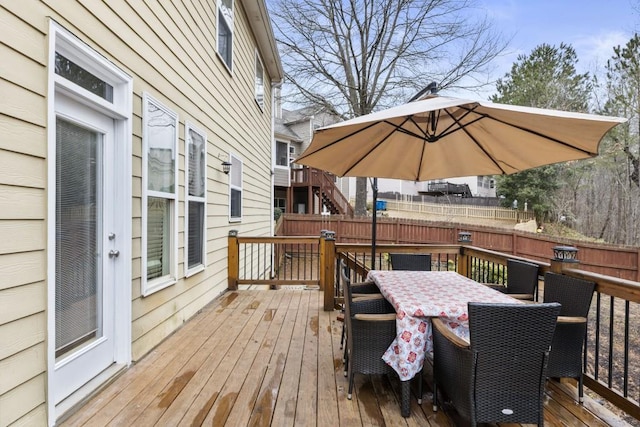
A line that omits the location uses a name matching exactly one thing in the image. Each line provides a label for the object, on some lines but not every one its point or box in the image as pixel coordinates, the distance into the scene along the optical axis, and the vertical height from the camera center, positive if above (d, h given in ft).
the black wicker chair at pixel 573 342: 7.45 -2.86
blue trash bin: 70.38 +0.58
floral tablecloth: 7.16 -2.20
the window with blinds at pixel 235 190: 18.63 +0.91
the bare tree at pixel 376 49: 43.42 +20.92
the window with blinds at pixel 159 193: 9.71 +0.37
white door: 6.72 -0.90
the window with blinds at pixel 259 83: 25.03 +9.31
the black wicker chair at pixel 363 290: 10.21 -2.52
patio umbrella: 7.47 +1.90
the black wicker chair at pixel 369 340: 7.47 -2.89
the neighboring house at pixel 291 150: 53.67 +9.76
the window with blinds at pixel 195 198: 12.62 +0.30
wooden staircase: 53.98 +3.29
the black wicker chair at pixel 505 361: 5.71 -2.59
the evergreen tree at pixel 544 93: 52.49 +18.30
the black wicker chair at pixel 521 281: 9.70 -2.08
